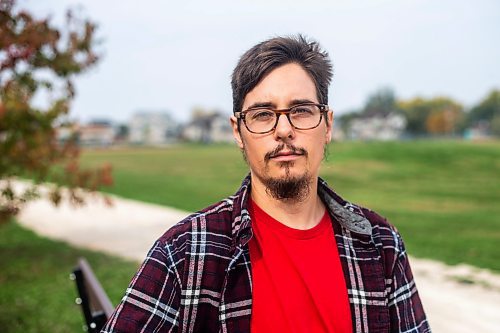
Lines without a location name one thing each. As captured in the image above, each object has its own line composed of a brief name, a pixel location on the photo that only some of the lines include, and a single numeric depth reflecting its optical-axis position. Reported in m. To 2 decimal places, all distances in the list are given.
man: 1.53
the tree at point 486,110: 95.74
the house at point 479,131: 91.75
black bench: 2.74
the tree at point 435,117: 95.25
